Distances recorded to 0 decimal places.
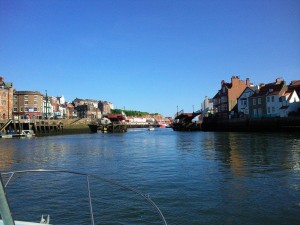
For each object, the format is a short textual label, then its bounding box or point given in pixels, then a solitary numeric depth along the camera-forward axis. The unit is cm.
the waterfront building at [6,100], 9959
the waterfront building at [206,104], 13662
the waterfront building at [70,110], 17840
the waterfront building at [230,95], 9905
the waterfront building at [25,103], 11288
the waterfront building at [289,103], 7525
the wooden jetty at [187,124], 10888
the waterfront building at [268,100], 7899
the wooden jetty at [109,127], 11363
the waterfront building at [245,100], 9105
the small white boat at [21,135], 7455
